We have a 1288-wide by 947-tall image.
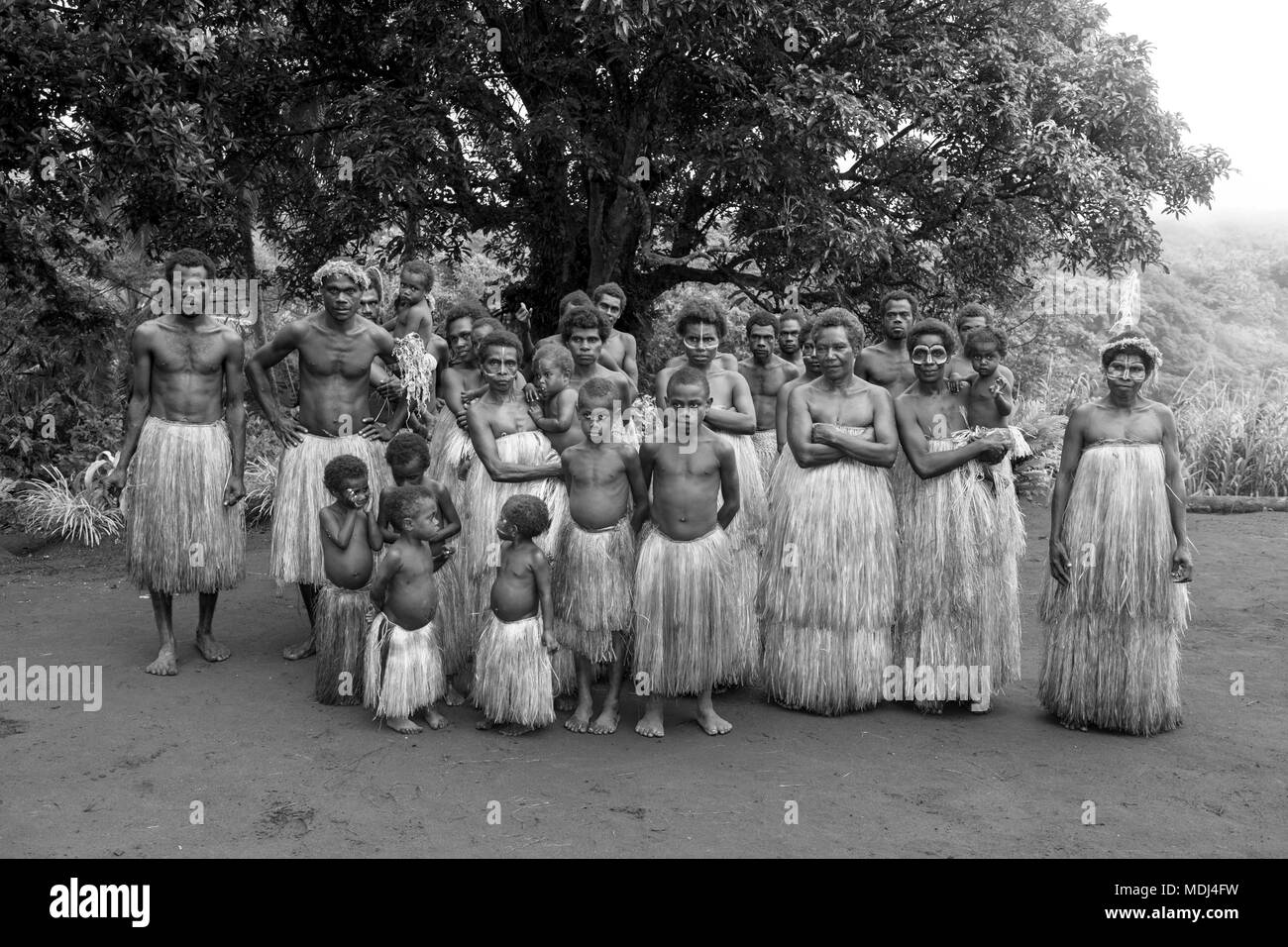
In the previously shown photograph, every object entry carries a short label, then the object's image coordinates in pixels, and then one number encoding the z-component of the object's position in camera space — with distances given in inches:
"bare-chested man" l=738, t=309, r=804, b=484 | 206.4
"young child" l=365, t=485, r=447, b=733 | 156.9
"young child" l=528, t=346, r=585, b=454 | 168.9
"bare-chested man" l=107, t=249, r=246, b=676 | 181.3
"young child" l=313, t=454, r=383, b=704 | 165.8
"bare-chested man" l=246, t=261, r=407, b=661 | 181.8
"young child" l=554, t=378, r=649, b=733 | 158.6
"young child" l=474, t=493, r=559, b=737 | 155.6
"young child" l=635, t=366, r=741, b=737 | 155.5
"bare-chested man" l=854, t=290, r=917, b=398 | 193.3
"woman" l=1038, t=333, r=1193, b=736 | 155.9
